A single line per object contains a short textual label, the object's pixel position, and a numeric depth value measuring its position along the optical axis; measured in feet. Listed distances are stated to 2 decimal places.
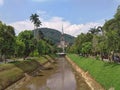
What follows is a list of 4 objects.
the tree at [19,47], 93.28
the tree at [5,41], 68.94
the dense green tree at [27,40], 105.02
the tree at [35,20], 194.48
